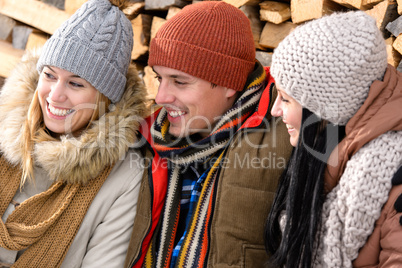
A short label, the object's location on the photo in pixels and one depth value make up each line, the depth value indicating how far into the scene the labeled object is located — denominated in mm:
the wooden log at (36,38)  3684
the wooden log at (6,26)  3871
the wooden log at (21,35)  3781
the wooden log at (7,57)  3809
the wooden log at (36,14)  3564
